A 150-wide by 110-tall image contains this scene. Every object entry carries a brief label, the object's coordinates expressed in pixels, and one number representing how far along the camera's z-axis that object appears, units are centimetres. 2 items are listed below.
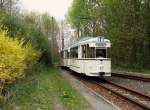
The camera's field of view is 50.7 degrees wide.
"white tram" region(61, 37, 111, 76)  1081
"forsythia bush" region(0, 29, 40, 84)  517
